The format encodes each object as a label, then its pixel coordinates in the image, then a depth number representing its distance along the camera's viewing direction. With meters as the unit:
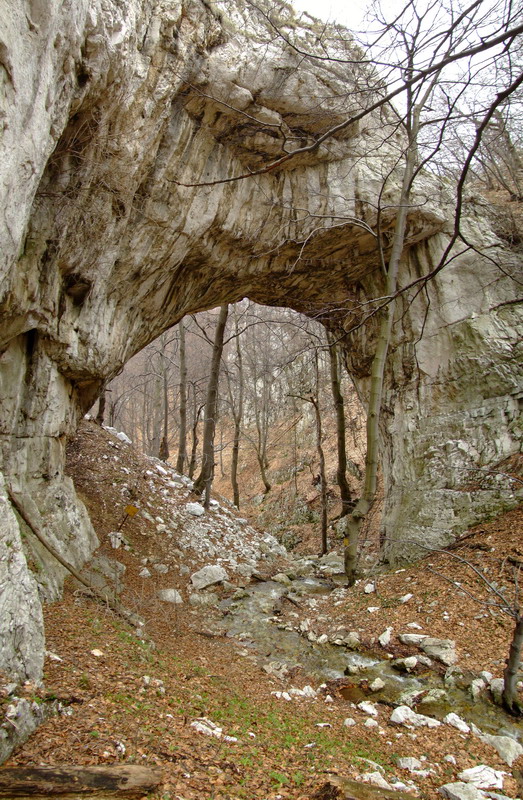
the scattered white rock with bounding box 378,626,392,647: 5.37
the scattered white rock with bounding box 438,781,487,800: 2.72
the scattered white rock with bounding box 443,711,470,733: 3.67
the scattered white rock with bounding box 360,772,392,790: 2.78
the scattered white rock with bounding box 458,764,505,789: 2.90
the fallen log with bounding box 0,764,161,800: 1.95
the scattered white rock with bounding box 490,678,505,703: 4.06
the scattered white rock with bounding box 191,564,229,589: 7.63
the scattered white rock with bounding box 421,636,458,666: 4.75
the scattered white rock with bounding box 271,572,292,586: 8.43
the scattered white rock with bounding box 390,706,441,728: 3.73
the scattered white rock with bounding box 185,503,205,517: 10.21
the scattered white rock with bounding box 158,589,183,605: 6.59
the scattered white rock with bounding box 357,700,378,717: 3.99
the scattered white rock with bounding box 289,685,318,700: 4.35
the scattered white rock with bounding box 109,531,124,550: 7.39
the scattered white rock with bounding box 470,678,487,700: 4.17
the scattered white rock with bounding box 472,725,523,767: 3.25
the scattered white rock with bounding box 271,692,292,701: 4.20
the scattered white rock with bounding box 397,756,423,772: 3.10
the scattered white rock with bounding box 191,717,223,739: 3.03
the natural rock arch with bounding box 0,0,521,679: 3.68
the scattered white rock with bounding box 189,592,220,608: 6.85
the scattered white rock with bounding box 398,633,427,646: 5.21
